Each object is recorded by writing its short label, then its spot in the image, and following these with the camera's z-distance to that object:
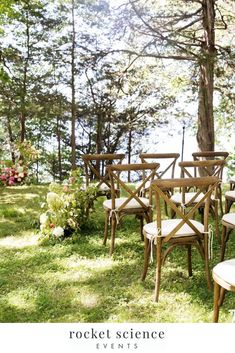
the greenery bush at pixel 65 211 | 4.73
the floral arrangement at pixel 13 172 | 5.78
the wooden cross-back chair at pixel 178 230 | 3.05
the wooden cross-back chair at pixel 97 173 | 5.21
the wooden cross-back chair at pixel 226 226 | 3.44
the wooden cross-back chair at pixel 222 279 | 2.36
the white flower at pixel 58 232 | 4.62
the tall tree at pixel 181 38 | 8.10
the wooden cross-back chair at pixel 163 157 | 5.33
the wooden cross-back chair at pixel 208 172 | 4.36
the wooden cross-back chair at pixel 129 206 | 4.00
